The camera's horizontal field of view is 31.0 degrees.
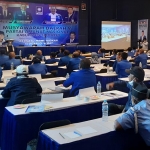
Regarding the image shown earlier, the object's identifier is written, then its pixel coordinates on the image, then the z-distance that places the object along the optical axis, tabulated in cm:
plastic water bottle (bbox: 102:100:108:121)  301
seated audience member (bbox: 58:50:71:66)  938
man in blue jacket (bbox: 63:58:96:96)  477
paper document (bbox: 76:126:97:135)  262
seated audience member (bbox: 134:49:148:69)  941
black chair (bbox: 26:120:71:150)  280
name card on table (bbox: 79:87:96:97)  409
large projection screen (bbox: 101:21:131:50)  1775
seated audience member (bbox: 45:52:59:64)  979
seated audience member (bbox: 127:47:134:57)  1273
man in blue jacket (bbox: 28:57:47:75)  704
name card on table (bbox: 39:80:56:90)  497
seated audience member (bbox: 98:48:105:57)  1222
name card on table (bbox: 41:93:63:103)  372
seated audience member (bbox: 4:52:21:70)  840
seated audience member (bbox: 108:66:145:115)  331
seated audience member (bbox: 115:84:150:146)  254
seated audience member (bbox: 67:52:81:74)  845
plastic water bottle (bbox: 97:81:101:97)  445
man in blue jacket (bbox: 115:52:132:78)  698
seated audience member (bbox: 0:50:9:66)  905
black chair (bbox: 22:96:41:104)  372
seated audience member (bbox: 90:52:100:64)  1038
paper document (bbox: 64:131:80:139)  251
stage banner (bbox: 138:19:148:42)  1742
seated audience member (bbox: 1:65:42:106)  393
